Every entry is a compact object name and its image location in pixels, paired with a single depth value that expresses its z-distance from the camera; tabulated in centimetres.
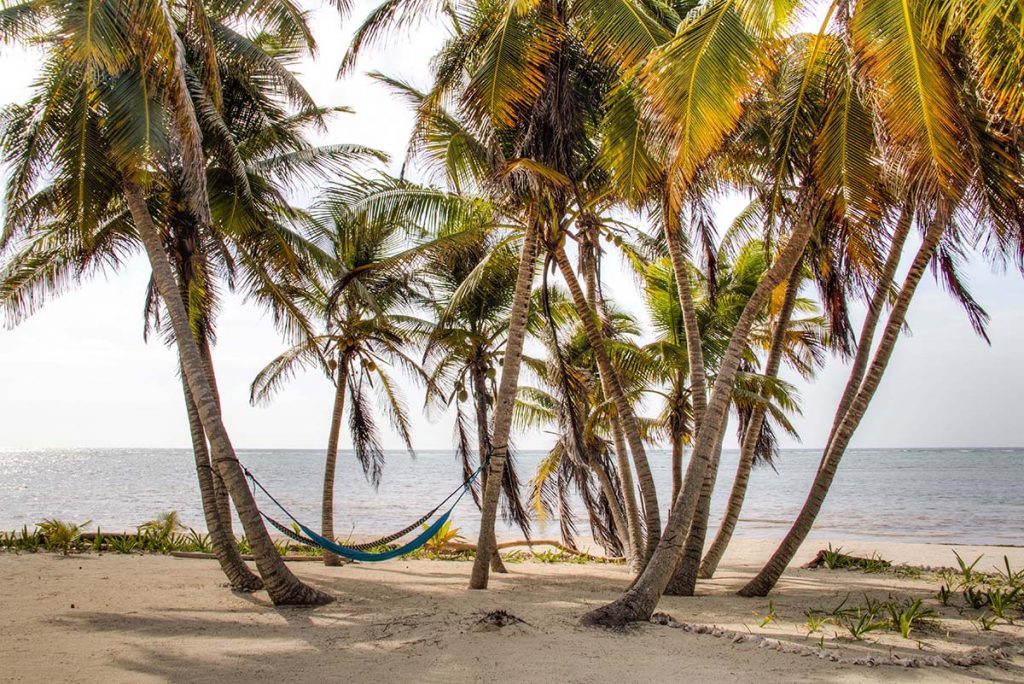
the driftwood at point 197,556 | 1140
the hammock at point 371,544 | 781
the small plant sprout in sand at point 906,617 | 608
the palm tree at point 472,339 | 1116
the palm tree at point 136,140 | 688
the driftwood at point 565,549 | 1413
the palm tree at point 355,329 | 1142
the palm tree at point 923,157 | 491
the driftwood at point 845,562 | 1171
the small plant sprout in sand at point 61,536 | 1166
